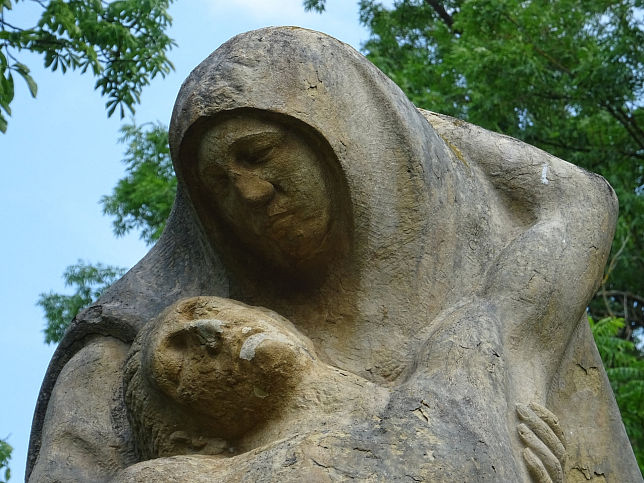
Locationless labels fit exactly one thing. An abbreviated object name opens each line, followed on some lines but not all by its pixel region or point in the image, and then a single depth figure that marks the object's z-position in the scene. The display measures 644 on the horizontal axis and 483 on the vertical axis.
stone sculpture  3.43
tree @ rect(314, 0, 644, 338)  9.96
